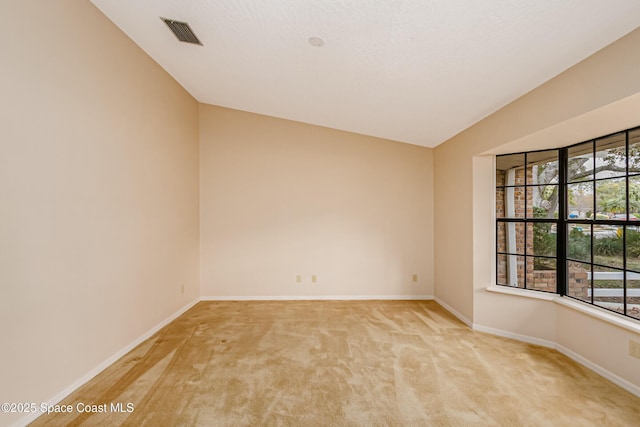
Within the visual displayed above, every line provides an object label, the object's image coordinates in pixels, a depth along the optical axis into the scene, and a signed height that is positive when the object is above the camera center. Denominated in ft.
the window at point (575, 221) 7.73 -0.10
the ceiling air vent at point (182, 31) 7.80 +5.35
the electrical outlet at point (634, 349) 6.89 -3.21
